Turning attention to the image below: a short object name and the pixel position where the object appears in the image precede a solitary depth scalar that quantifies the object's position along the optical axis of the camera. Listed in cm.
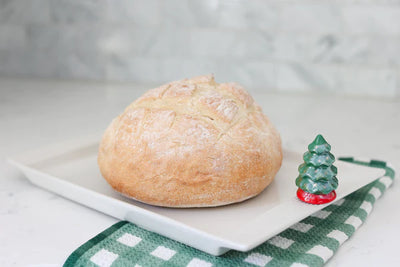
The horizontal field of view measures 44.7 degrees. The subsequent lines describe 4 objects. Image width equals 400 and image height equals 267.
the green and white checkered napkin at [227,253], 64
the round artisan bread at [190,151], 74
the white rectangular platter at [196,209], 63
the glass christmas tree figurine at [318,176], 71
